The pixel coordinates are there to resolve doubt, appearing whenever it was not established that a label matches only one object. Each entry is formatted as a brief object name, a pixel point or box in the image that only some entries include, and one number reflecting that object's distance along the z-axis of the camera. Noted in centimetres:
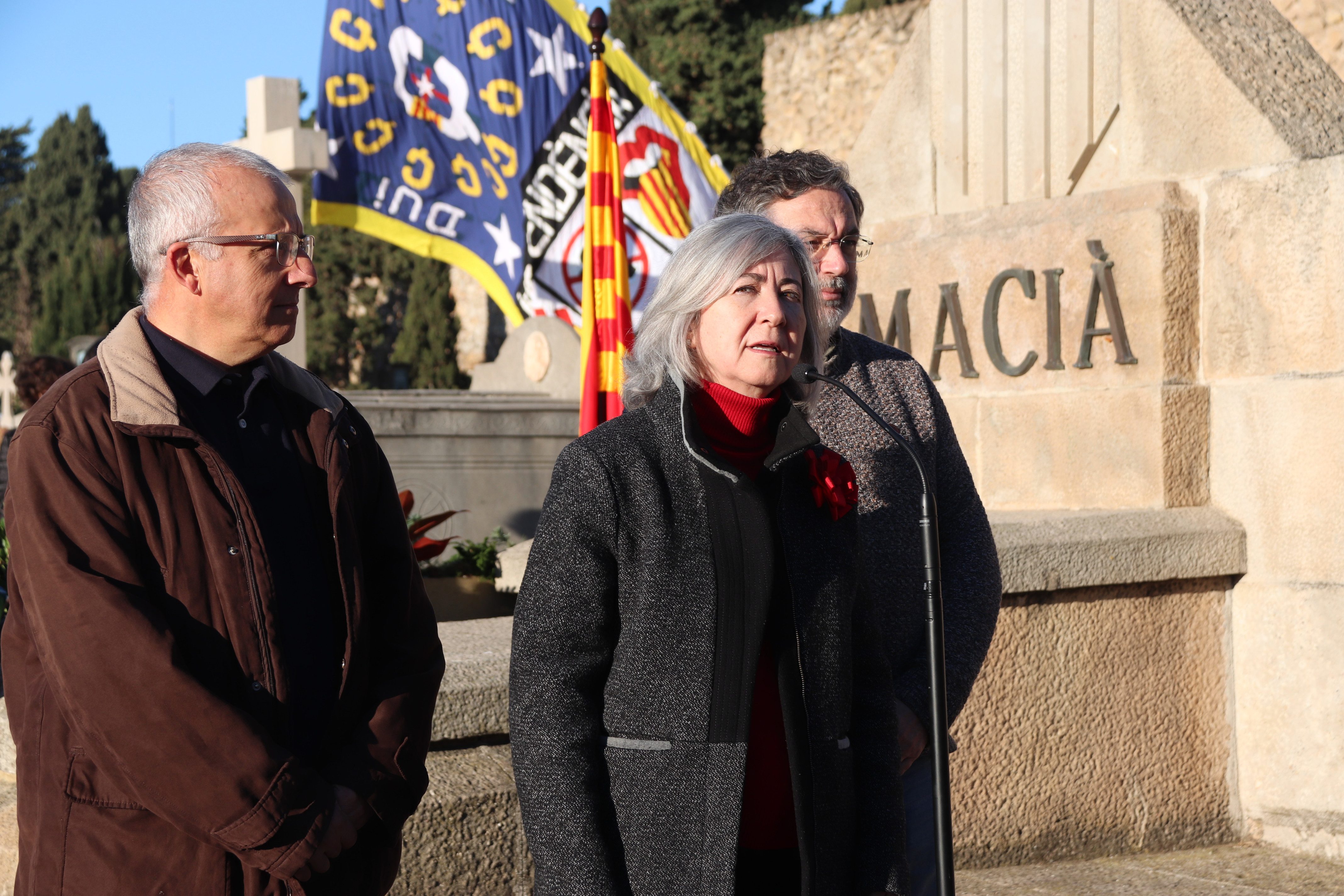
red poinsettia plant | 522
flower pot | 561
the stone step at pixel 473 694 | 312
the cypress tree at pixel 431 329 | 2720
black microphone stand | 195
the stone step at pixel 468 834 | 301
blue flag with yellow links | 843
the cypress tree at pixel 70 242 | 3419
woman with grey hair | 193
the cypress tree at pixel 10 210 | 4753
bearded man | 243
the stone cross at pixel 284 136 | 876
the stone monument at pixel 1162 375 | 406
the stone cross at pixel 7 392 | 1805
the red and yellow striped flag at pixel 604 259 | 518
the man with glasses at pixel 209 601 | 186
